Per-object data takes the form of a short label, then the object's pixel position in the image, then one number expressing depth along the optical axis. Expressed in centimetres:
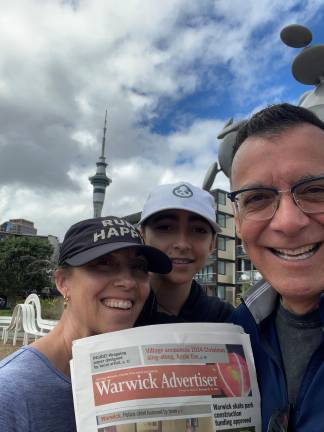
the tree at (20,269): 4425
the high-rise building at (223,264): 4406
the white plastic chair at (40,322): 852
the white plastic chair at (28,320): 905
